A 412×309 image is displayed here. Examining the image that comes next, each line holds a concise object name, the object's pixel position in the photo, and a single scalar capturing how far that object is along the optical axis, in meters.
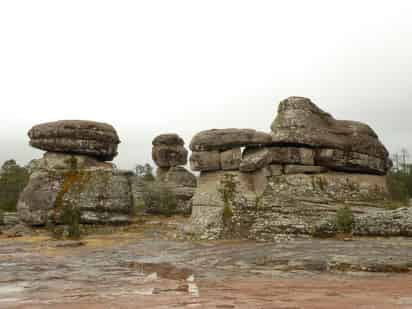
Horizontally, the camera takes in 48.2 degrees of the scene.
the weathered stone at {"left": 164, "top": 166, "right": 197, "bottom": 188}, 54.00
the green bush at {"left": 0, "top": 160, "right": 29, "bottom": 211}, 61.07
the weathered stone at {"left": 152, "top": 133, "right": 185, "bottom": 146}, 55.53
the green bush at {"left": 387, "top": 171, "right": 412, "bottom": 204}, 49.77
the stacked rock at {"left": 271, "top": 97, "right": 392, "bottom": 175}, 32.19
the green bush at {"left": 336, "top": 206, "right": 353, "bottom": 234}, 26.83
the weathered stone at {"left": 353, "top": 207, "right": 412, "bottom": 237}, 25.05
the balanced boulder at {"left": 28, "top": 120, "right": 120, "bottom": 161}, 40.06
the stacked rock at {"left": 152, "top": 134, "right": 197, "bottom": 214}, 54.24
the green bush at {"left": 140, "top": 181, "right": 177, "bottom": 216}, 48.06
